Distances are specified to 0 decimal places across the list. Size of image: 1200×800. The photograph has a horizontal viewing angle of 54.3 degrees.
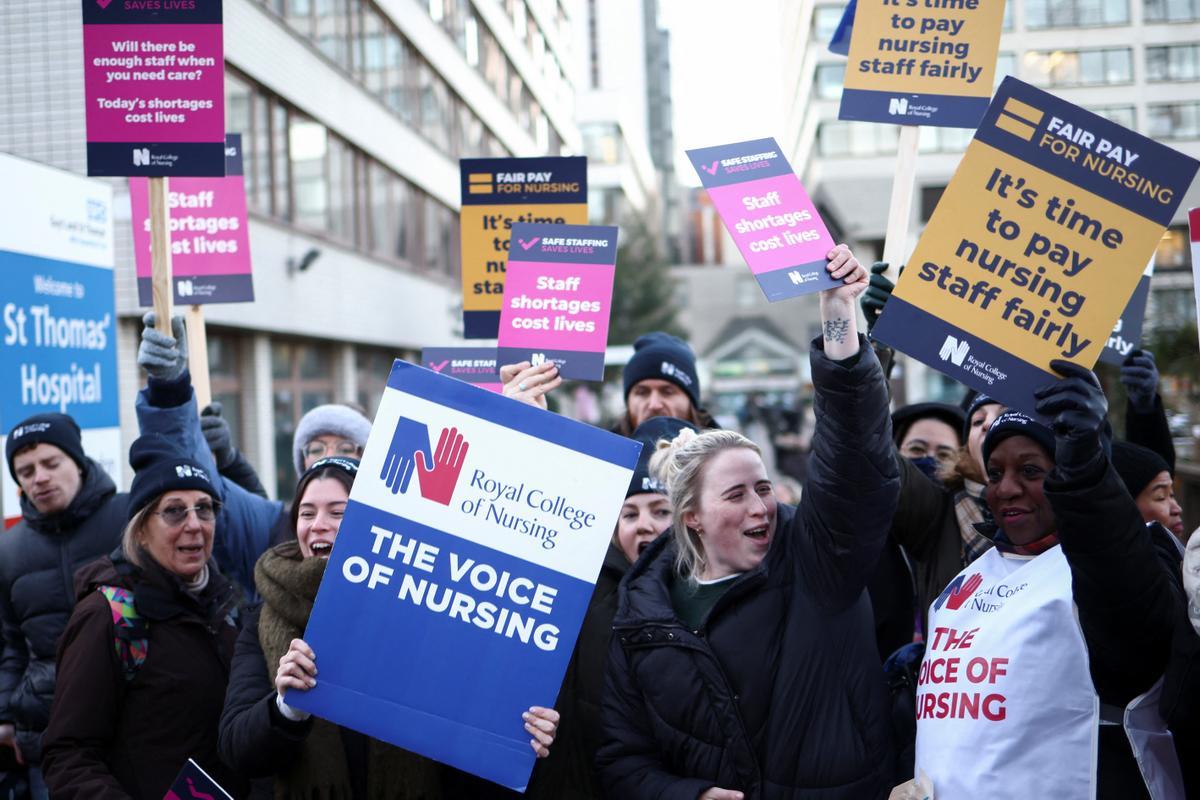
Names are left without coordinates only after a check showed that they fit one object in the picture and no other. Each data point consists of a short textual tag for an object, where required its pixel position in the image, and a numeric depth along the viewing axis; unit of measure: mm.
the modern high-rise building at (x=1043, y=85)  10656
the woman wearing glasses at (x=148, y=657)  3363
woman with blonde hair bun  2963
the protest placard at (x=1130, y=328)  4824
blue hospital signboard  5605
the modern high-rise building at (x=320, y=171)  11875
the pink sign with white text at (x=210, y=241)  6406
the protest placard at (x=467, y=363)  6211
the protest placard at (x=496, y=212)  5801
